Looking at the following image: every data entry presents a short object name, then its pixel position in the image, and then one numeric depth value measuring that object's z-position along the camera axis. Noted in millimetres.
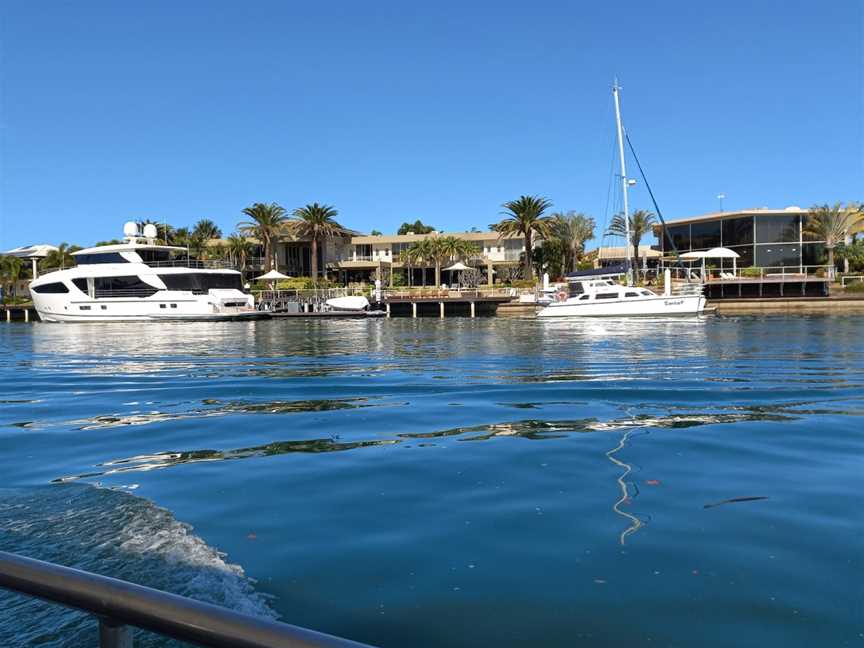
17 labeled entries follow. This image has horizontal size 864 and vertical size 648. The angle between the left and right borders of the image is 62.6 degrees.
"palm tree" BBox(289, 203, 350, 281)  65938
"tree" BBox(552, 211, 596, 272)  66062
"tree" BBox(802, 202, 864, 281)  52344
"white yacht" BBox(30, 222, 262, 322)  44344
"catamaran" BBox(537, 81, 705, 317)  37562
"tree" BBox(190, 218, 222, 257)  74750
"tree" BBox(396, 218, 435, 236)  102844
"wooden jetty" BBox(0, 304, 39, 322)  55750
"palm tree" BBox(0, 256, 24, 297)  69375
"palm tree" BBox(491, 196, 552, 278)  61875
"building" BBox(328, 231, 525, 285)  69312
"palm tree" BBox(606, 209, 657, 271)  63753
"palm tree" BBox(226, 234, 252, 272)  71250
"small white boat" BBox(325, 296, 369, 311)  47594
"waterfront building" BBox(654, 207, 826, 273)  55281
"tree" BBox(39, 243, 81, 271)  70500
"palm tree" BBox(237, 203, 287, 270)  66312
